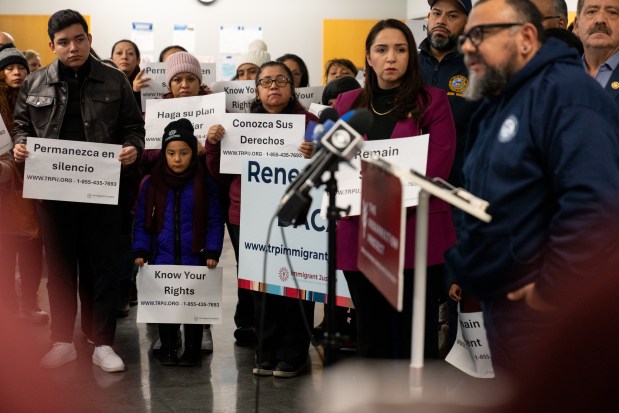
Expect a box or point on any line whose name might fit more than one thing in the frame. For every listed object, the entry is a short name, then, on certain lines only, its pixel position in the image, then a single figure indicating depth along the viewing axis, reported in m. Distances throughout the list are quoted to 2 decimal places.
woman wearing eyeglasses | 4.55
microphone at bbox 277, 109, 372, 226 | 2.29
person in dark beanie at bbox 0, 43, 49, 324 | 5.30
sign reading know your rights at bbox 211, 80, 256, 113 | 5.48
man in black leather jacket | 4.52
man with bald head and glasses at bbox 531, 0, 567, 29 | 4.17
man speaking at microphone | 2.16
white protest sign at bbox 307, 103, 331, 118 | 5.05
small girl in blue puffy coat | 4.69
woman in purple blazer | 3.39
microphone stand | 2.43
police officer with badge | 4.13
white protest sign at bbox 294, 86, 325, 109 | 5.76
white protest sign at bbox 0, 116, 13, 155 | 4.68
